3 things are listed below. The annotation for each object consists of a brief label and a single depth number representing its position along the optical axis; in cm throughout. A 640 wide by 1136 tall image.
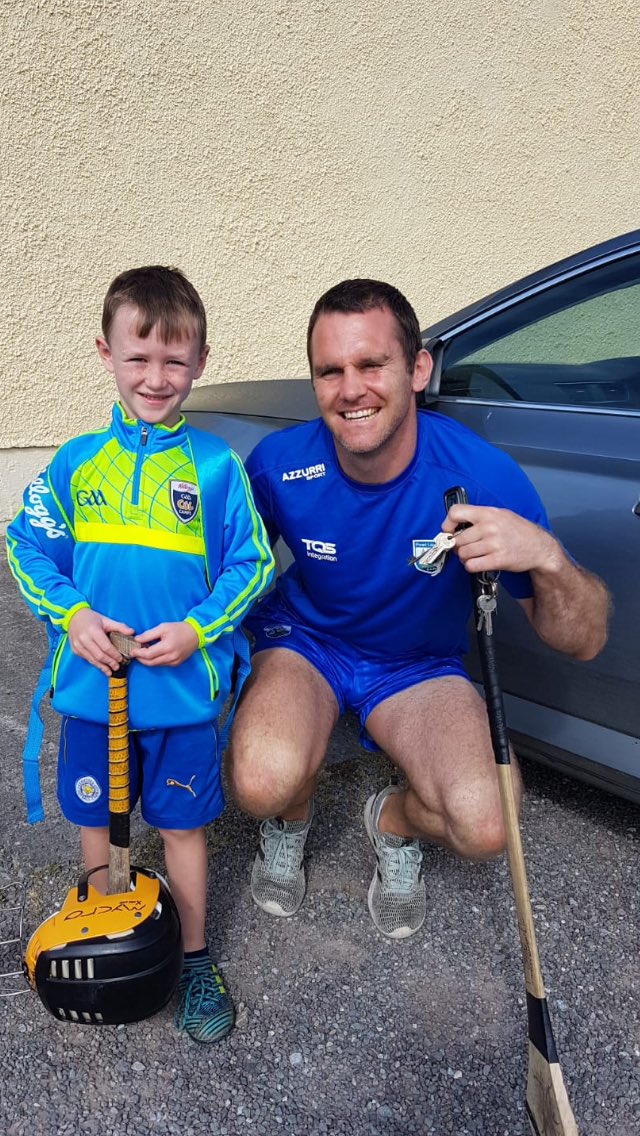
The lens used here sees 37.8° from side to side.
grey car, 216
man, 206
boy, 180
